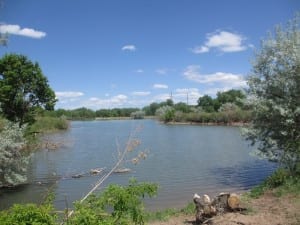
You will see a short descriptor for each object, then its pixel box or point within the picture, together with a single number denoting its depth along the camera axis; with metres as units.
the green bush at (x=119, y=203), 3.36
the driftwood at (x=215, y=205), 6.13
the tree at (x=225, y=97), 73.99
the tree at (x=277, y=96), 9.91
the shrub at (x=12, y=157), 10.55
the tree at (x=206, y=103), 73.36
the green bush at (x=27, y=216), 2.94
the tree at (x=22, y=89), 17.30
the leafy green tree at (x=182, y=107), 73.92
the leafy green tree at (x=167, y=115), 68.54
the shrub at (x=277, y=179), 7.93
